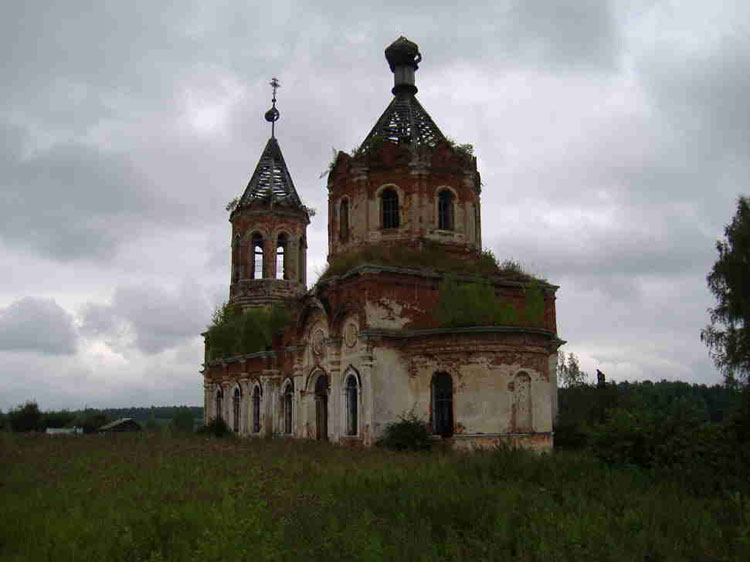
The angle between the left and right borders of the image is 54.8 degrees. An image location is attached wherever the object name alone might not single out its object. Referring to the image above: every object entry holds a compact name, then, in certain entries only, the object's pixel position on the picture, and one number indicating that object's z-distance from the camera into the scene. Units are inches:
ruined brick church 757.3
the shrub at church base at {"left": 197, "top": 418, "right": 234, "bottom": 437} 1220.5
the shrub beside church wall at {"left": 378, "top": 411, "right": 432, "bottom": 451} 745.0
